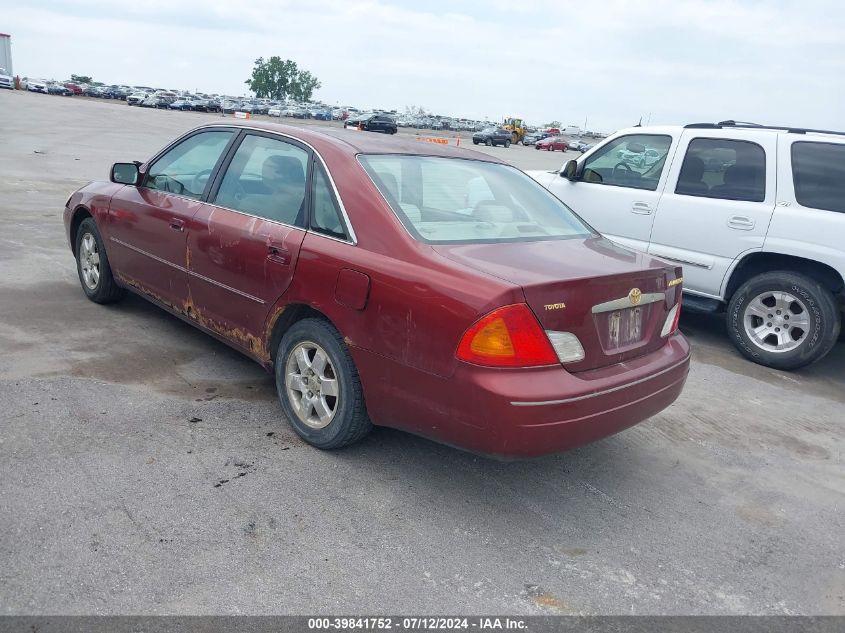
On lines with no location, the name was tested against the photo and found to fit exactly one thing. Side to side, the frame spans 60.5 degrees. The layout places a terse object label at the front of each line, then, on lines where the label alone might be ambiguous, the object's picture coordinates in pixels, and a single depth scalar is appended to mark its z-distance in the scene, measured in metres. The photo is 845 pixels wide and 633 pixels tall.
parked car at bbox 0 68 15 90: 62.00
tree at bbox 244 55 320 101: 145.75
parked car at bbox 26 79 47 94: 69.69
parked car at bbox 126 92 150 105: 68.04
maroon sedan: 3.04
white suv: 5.77
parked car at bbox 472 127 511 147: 57.09
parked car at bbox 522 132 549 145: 71.69
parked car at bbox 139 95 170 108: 67.56
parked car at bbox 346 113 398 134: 50.03
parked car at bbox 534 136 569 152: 61.50
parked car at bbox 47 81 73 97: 72.81
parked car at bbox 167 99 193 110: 66.50
